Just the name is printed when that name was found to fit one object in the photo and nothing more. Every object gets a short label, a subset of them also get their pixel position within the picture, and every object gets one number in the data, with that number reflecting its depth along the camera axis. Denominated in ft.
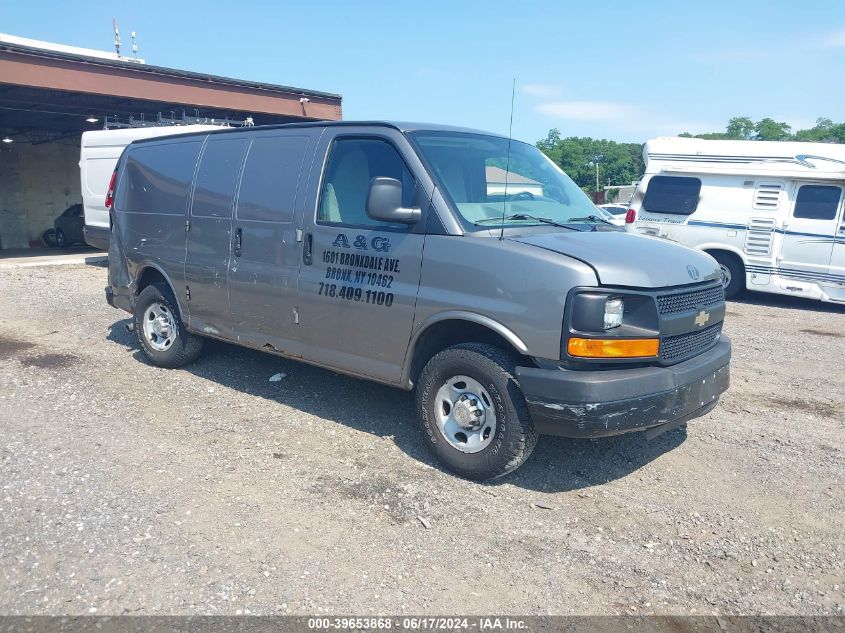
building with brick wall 47.37
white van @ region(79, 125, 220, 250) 43.88
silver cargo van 12.33
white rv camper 34.96
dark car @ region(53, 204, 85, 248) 71.61
